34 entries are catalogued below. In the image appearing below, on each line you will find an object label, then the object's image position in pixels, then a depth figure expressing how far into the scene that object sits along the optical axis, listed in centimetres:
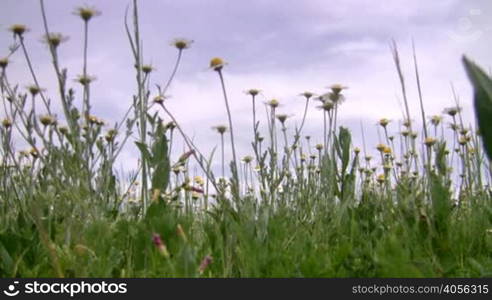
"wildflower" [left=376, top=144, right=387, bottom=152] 404
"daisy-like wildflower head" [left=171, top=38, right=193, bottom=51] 274
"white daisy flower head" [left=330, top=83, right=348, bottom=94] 291
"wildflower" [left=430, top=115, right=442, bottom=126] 334
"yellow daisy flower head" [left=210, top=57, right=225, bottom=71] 242
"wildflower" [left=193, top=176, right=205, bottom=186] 423
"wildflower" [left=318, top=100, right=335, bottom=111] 307
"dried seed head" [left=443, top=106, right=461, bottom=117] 346
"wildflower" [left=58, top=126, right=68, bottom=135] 292
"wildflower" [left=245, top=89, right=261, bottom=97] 318
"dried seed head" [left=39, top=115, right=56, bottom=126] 278
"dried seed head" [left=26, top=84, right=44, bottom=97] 275
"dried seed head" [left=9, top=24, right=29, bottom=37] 256
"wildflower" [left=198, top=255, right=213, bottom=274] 147
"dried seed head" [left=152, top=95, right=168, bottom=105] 235
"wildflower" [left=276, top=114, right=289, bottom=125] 353
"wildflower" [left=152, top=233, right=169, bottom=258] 134
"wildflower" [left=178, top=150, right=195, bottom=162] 215
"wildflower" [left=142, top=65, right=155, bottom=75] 277
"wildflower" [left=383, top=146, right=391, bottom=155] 411
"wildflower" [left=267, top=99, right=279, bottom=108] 330
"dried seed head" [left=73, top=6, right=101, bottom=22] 231
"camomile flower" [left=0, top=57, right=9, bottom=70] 254
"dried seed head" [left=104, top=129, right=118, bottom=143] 248
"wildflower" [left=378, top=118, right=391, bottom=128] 379
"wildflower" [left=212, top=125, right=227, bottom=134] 310
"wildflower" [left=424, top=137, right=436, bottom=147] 246
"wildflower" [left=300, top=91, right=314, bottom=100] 344
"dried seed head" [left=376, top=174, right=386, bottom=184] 410
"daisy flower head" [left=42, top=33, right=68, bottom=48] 225
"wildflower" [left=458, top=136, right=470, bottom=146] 369
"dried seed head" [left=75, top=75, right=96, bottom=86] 243
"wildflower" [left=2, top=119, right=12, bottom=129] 300
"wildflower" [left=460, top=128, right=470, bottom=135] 351
